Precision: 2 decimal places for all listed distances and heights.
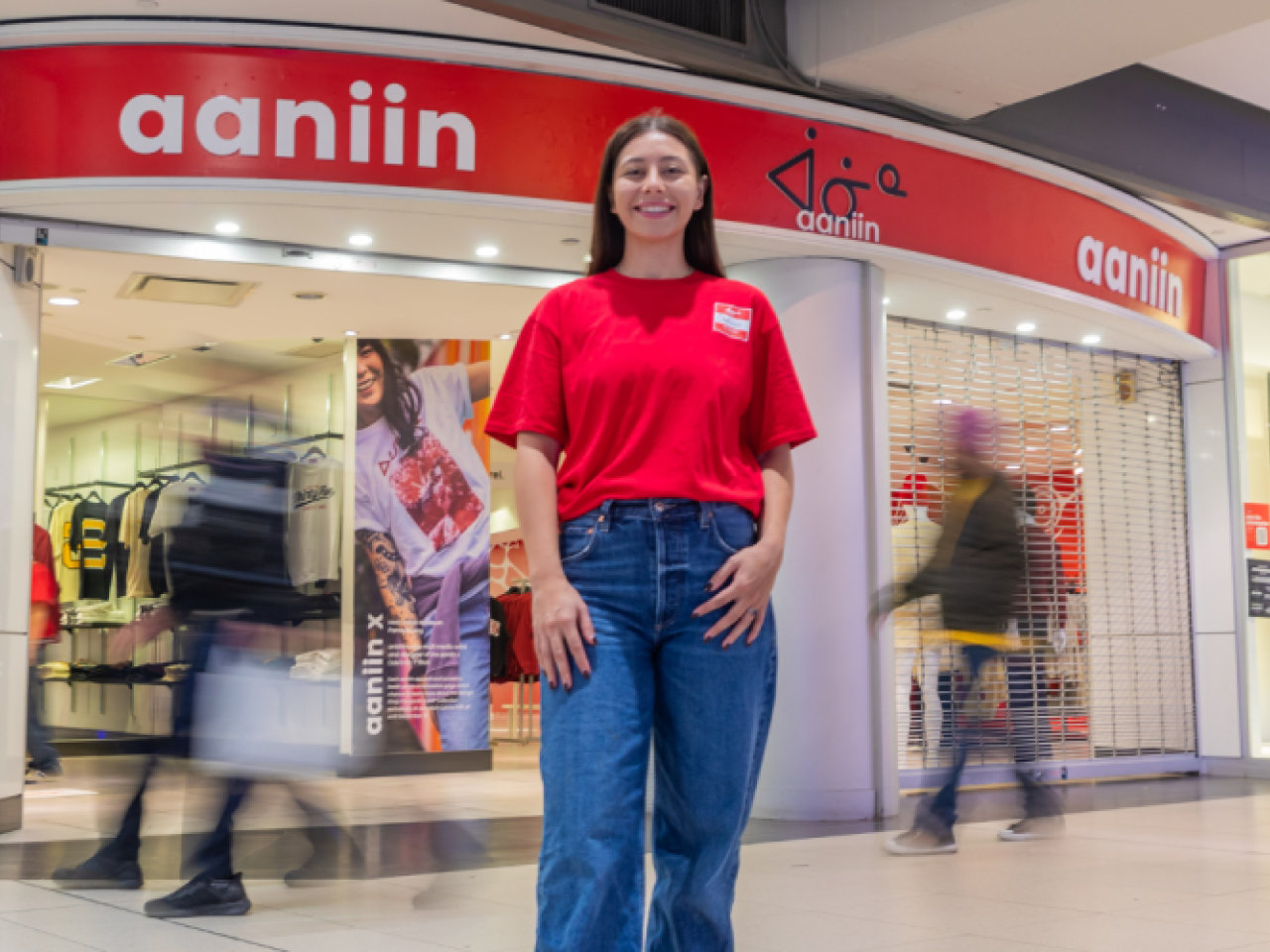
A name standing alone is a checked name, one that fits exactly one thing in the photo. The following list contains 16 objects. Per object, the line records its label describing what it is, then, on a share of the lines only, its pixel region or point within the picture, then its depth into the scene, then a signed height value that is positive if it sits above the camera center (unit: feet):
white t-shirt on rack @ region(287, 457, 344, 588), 25.46 +1.28
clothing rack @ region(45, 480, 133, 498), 34.79 +2.73
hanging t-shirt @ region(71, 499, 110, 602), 33.42 +1.04
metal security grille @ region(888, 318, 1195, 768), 23.77 +1.00
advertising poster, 24.75 +0.70
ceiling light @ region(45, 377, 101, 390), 29.84 +4.64
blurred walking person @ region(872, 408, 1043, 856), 16.02 +0.00
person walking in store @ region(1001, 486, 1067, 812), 25.75 -1.06
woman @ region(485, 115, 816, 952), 5.62 +0.05
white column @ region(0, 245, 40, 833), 17.20 +0.89
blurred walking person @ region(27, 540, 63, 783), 22.80 -0.78
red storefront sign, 16.39 +5.90
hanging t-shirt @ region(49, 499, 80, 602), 33.76 +0.93
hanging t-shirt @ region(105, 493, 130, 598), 32.78 +1.02
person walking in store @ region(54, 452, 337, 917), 12.34 +0.18
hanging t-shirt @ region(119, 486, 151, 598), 29.43 +1.27
